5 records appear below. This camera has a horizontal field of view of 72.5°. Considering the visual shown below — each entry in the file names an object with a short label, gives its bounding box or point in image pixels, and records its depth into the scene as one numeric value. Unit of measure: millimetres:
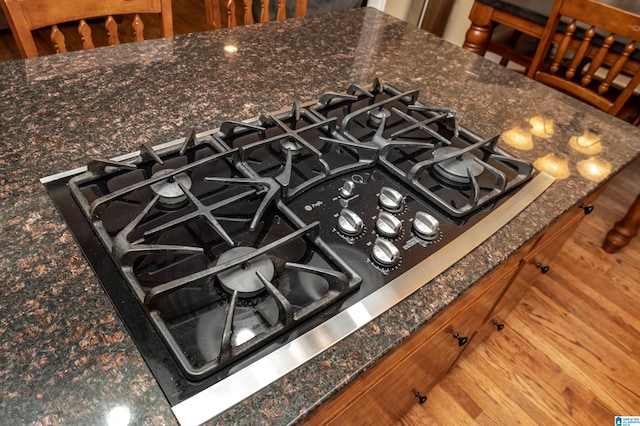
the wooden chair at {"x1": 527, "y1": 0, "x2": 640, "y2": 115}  1398
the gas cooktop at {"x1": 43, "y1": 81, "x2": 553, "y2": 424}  542
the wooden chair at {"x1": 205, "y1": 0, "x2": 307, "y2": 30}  1407
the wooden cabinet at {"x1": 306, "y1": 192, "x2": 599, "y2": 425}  716
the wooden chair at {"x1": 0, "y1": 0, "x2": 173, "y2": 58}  992
